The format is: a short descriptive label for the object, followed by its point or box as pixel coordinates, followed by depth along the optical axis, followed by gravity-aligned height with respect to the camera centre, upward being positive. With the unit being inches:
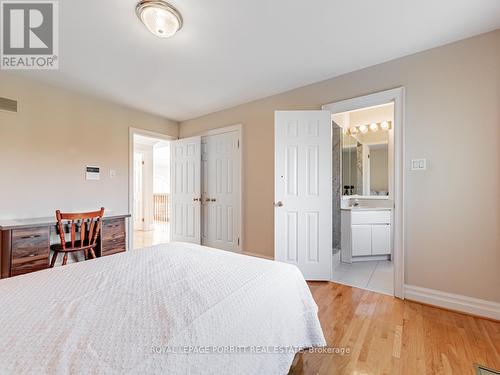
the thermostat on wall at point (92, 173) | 128.2 +8.1
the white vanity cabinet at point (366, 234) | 138.7 -27.4
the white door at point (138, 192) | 248.7 -4.6
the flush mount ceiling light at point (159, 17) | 64.9 +49.0
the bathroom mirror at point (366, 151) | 153.9 +24.5
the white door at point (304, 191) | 108.4 -1.6
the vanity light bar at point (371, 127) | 152.1 +39.6
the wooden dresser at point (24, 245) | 88.3 -22.1
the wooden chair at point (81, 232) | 94.5 -19.4
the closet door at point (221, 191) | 144.6 -2.1
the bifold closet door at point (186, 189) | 158.1 -0.9
